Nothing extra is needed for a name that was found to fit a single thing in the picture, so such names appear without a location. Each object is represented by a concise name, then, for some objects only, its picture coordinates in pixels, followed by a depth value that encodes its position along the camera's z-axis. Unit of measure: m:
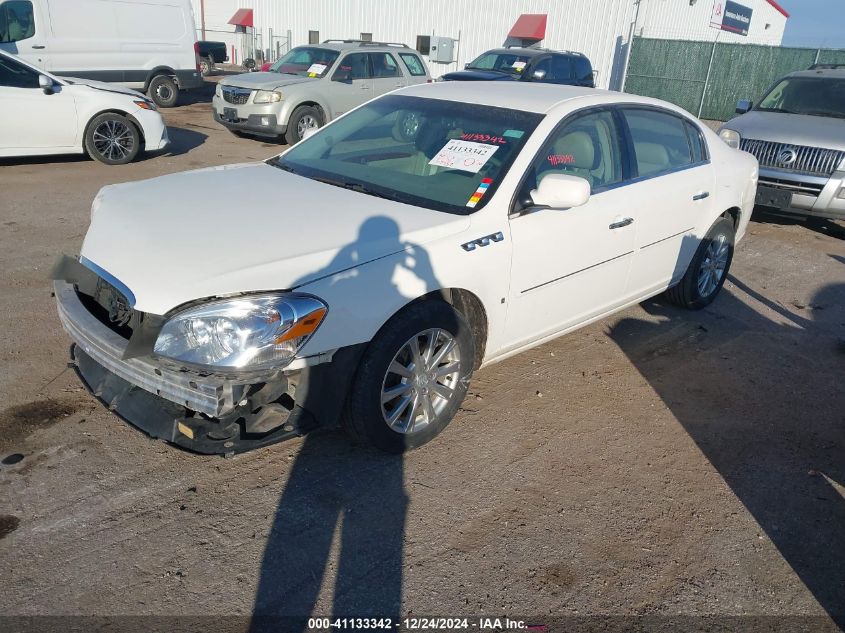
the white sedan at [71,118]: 9.17
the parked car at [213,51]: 29.19
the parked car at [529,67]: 14.98
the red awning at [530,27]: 25.06
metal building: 23.80
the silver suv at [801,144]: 8.25
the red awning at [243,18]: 35.78
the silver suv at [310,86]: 12.11
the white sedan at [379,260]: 2.91
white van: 13.29
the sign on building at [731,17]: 29.89
